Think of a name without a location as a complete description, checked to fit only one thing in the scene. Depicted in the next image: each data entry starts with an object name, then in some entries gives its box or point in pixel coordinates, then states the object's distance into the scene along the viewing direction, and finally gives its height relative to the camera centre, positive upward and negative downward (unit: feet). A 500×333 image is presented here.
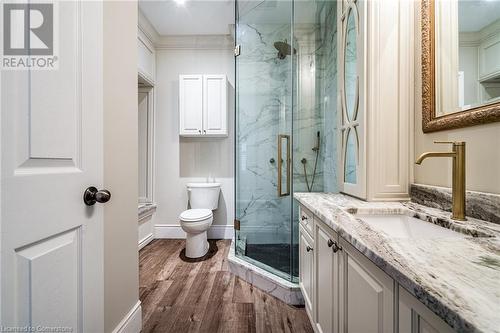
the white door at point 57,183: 1.91 -0.18
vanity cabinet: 1.65 -1.35
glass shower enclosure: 6.48 +1.54
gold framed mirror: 2.69 +1.43
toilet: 7.44 -1.77
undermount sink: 2.91 -0.88
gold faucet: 2.67 -0.16
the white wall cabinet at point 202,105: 8.99 +2.52
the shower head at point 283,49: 6.95 +3.81
